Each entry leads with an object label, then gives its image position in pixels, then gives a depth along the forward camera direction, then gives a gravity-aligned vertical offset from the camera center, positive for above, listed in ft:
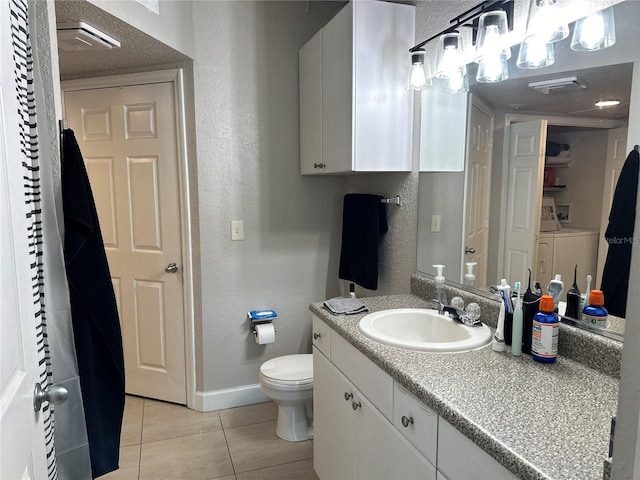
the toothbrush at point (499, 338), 4.54 -1.50
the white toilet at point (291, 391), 7.43 -3.36
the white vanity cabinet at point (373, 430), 3.42 -2.31
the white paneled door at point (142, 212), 8.53 -0.40
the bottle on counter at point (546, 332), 4.17 -1.32
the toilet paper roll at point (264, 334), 8.70 -2.79
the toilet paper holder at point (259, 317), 8.83 -2.49
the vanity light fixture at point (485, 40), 4.99 +1.84
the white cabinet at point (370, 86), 6.31 +1.56
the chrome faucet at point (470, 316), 5.26 -1.49
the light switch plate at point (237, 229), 8.61 -0.72
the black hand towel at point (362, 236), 7.61 -0.79
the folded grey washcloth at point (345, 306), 5.93 -1.57
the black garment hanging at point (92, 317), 4.80 -1.40
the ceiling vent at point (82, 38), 5.84 +2.14
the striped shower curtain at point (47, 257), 3.54 -0.62
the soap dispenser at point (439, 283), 6.11 -1.25
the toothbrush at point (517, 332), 4.42 -1.39
